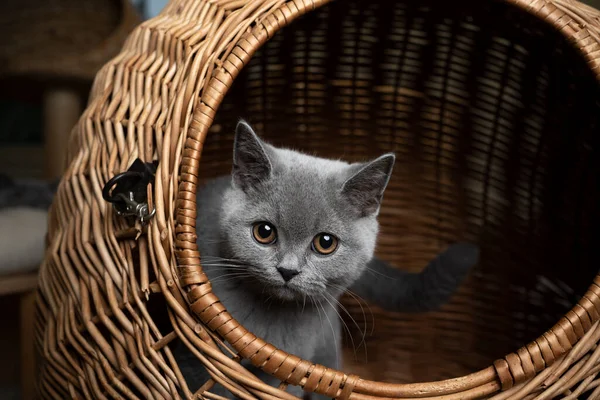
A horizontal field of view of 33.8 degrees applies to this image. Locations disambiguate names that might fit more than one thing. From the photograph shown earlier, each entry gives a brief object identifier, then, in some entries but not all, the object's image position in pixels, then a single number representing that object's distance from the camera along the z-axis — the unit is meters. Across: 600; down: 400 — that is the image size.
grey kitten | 0.50
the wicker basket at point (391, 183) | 0.46
